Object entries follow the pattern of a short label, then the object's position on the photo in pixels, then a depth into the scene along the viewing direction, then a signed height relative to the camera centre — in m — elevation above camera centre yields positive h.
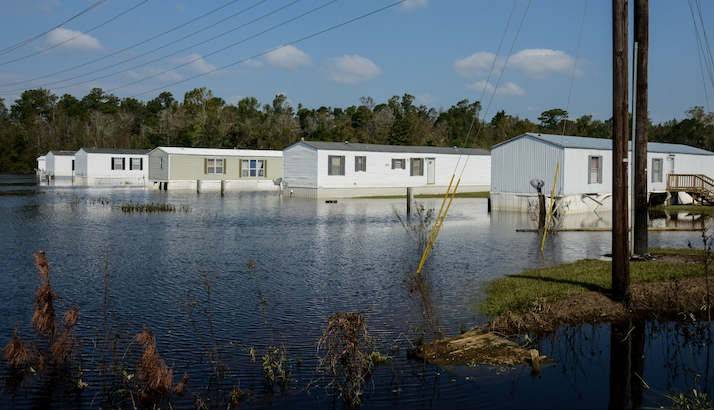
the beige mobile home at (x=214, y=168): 57.62 +2.79
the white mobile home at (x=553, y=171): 34.00 +1.71
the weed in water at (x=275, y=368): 9.12 -2.17
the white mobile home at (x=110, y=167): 68.69 +3.35
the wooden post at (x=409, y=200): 35.16 +0.19
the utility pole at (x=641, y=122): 17.72 +2.14
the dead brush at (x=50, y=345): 9.42 -1.95
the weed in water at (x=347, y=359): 8.69 -1.99
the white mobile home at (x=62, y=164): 78.75 +4.06
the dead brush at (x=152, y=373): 8.37 -2.03
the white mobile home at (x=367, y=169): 47.72 +2.47
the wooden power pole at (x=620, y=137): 12.59 +1.23
